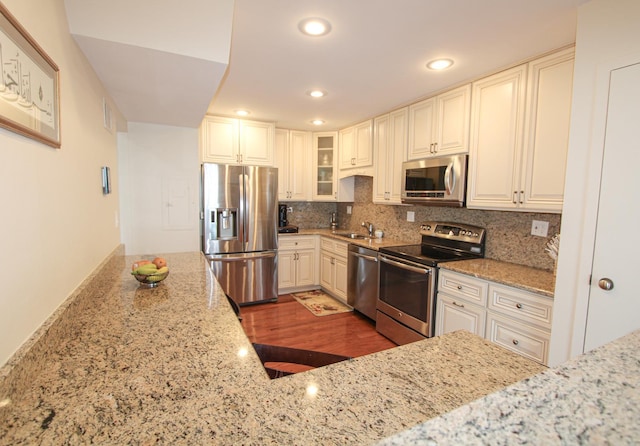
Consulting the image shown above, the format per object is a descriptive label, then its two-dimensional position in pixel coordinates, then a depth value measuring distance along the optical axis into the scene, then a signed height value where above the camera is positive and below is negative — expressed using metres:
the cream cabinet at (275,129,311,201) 4.14 +0.52
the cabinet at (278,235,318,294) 3.98 -0.87
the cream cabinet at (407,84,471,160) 2.41 +0.70
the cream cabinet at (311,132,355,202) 4.22 +0.40
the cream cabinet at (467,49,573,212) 1.83 +0.48
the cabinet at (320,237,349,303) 3.63 -0.86
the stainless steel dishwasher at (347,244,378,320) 3.07 -0.86
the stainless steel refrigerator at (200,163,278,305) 3.39 -0.36
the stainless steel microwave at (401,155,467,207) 2.40 +0.20
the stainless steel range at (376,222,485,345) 2.39 -0.62
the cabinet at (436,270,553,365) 1.74 -0.72
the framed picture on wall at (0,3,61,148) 0.69 +0.30
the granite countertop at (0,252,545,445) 0.55 -0.44
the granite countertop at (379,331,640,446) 0.38 -0.30
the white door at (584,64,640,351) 1.26 -0.05
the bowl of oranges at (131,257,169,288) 1.52 -0.40
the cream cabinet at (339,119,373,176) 3.55 +0.67
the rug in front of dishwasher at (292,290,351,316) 3.55 -1.32
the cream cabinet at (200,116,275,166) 3.51 +0.71
